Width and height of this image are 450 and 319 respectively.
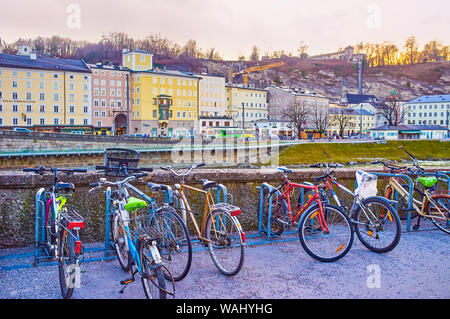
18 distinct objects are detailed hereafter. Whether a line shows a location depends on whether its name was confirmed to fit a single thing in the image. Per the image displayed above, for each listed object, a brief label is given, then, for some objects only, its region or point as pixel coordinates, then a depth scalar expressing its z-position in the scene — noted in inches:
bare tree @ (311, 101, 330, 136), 3794.3
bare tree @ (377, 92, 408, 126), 4233.5
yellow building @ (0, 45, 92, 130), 2765.7
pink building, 3447.3
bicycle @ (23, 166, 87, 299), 164.6
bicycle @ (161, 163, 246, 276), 193.4
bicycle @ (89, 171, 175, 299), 154.1
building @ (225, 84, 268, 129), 4446.4
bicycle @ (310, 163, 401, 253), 228.1
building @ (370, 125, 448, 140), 3597.4
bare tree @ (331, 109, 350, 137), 4120.6
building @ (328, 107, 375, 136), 4491.1
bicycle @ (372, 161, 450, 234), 280.5
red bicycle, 219.3
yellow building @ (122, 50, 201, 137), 3496.6
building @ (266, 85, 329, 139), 4431.6
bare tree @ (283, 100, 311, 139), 3592.5
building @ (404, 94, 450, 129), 5064.0
